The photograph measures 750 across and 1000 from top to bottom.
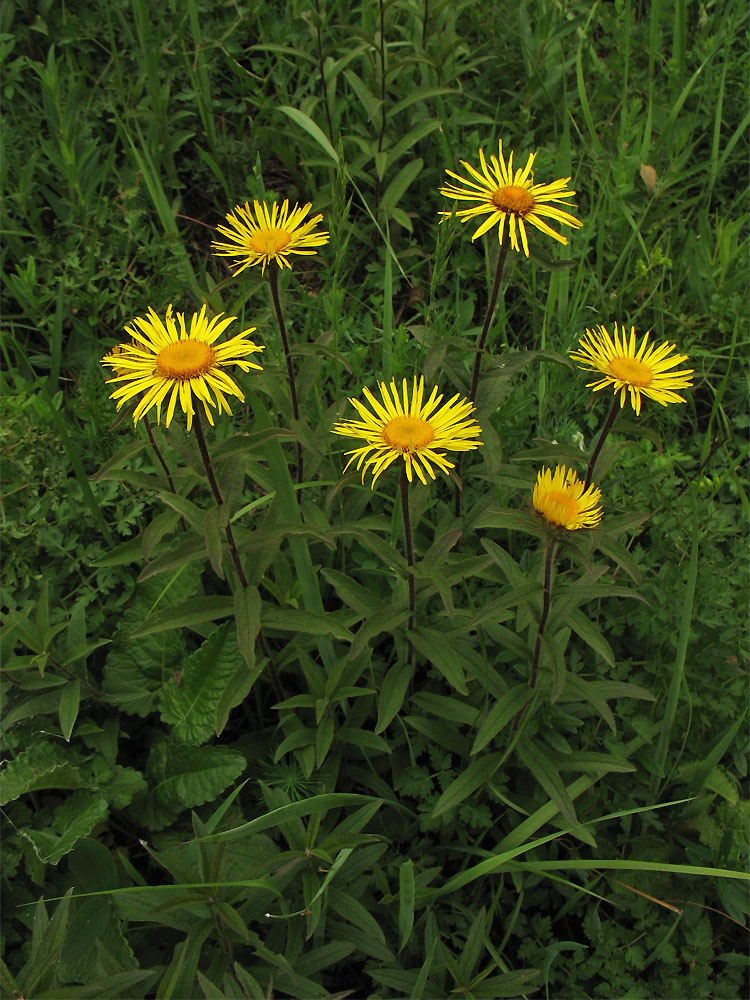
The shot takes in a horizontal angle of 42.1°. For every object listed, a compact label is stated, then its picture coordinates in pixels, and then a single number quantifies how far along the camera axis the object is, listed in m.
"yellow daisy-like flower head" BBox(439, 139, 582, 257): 0.38
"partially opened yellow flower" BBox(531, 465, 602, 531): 0.34
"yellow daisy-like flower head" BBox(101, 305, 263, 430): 0.34
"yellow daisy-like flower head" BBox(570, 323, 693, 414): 0.37
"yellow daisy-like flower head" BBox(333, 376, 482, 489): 0.34
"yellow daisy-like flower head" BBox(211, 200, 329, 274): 0.39
